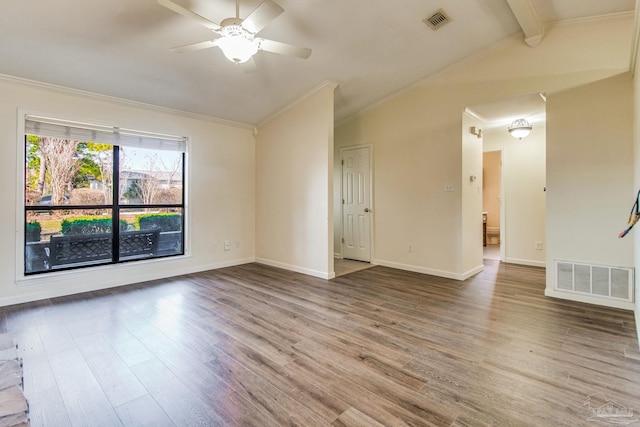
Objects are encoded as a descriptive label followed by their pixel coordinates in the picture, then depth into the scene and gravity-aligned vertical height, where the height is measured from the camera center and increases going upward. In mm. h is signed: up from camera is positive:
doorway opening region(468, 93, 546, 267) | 4996 +516
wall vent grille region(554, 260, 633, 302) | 3137 -728
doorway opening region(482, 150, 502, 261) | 7617 +392
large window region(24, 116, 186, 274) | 3553 +255
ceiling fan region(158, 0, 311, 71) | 2100 +1413
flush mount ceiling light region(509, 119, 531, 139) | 4636 +1338
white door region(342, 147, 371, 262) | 5418 +187
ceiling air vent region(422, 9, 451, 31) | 3152 +2115
